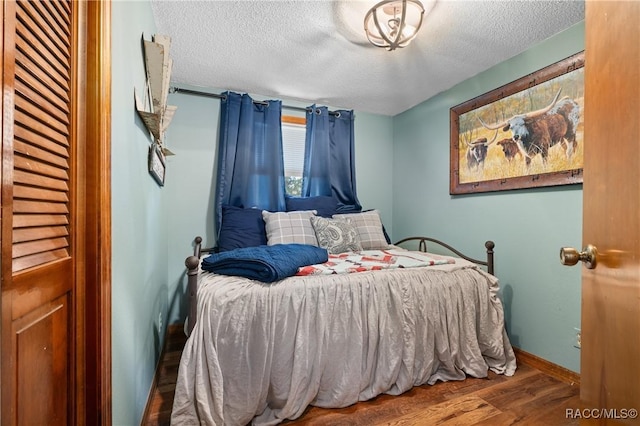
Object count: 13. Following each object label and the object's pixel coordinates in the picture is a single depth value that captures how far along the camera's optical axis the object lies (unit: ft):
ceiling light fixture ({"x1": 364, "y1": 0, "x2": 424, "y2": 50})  4.99
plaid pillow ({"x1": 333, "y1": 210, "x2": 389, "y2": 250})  8.76
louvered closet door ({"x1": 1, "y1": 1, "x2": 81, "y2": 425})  1.56
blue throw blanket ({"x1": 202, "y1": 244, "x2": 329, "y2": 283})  4.91
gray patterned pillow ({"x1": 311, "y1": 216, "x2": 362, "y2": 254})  7.99
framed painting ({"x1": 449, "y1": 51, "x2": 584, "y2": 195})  5.84
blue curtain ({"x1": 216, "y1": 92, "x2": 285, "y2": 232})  8.85
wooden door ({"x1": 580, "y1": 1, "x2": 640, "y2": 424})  1.87
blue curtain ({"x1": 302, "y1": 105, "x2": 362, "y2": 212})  9.91
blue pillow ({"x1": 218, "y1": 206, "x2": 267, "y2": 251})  8.10
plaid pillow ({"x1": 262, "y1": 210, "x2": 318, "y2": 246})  7.94
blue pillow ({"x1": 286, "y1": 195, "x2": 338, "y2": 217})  9.32
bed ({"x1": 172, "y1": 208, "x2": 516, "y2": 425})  4.42
